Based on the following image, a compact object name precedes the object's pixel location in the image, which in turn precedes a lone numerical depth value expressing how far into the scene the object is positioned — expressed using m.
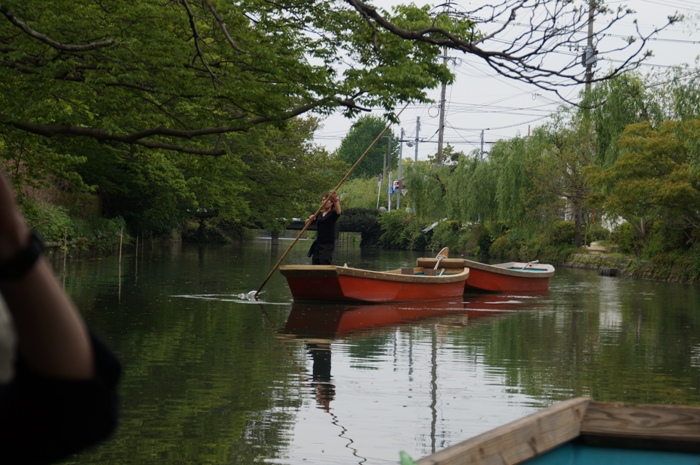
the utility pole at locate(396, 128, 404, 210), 70.44
